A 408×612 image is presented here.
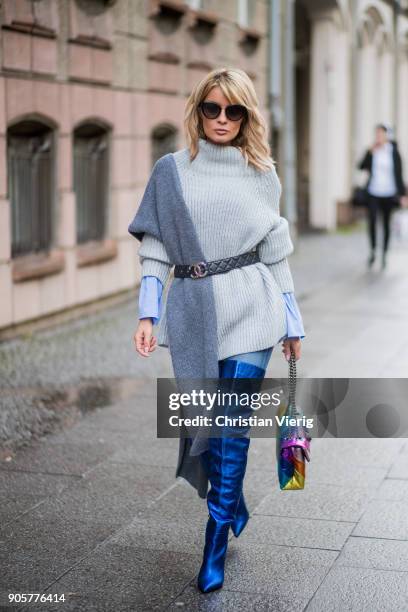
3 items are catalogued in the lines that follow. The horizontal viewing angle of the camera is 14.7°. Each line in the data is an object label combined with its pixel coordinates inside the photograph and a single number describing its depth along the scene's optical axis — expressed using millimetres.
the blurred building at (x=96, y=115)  12528
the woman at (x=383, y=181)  19565
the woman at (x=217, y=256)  5466
